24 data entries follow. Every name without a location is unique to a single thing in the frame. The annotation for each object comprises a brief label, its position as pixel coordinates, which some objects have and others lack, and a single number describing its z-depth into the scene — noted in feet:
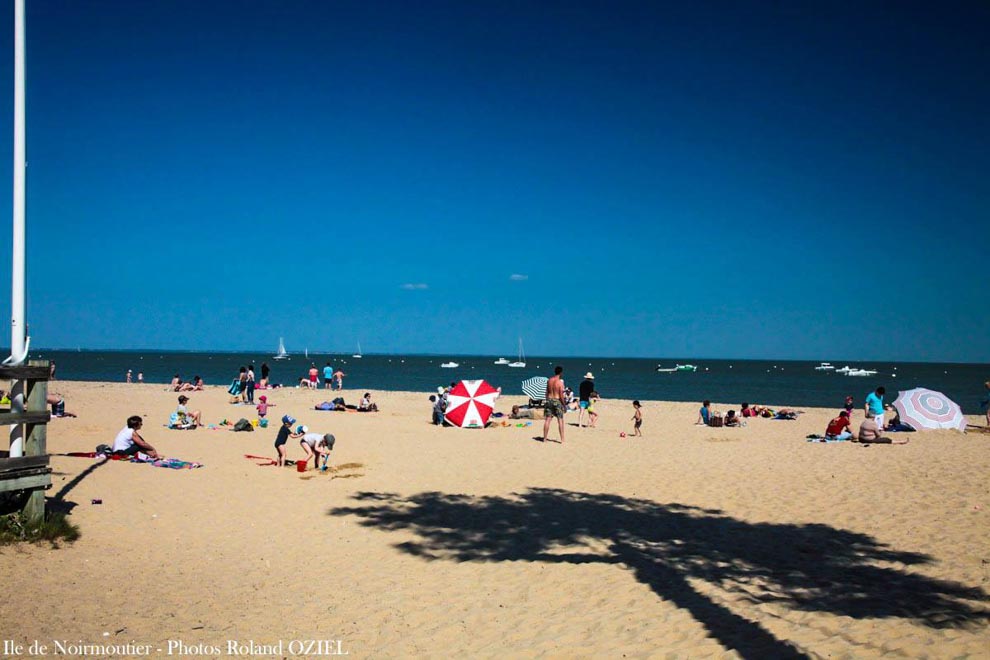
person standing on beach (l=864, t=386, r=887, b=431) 64.28
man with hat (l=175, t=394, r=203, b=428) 57.62
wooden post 22.77
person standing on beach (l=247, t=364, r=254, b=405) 90.27
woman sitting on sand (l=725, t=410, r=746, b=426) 70.74
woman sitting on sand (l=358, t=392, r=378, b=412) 79.30
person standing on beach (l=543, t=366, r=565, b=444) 52.69
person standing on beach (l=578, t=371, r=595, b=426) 69.26
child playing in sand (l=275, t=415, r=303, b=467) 39.40
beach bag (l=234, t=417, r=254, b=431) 56.49
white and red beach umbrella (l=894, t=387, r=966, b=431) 62.69
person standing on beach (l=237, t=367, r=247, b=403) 91.50
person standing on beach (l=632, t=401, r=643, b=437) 60.97
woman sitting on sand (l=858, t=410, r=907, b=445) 54.13
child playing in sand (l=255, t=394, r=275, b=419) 64.80
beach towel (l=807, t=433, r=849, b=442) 57.34
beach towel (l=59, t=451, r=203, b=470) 38.04
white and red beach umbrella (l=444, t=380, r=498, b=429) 61.62
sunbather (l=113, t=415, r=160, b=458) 38.81
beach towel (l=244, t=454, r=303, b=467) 40.60
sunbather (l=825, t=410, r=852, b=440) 57.21
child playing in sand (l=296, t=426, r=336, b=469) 38.87
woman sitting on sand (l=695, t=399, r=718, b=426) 72.37
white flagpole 22.03
